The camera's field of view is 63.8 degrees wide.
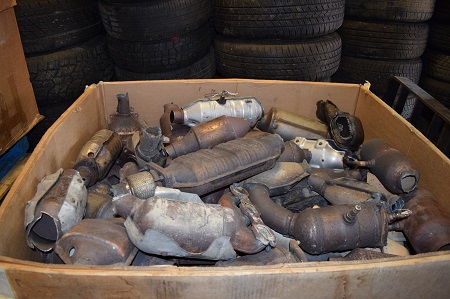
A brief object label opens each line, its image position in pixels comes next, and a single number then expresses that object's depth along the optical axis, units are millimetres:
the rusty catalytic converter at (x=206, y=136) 1308
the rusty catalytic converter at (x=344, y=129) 1470
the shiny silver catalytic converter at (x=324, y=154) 1436
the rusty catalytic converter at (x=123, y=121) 1560
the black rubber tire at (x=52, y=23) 2174
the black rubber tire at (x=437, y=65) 2893
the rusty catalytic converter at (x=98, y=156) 1284
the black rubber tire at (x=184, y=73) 2430
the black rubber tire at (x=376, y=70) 2795
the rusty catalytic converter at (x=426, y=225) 1050
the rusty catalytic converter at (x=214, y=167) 1050
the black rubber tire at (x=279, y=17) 2119
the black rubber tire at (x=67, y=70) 2277
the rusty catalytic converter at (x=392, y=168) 1226
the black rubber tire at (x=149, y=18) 2205
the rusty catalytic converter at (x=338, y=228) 1004
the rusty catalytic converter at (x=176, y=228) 877
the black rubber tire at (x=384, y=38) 2717
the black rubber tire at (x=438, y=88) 2900
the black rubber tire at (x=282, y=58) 2186
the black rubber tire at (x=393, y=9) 2656
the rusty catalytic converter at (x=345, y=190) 1165
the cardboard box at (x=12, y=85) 1666
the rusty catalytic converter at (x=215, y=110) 1487
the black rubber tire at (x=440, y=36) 2840
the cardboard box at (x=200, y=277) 762
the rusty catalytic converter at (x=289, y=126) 1555
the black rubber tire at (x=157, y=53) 2312
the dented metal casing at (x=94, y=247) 877
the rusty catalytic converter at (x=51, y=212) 995
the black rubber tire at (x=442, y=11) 2822
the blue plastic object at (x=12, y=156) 1832
